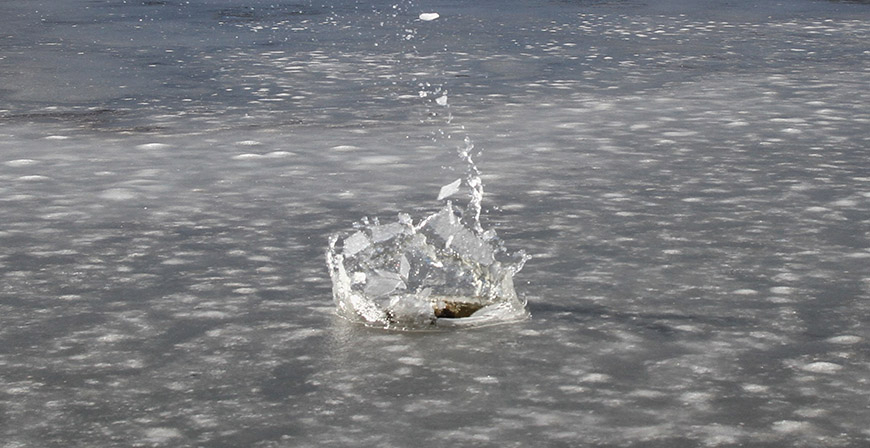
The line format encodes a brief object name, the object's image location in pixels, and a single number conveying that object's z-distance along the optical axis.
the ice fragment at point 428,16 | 11.48
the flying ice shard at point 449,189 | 5.05
